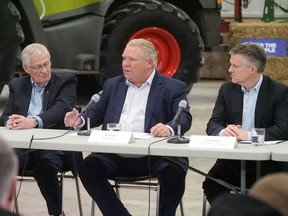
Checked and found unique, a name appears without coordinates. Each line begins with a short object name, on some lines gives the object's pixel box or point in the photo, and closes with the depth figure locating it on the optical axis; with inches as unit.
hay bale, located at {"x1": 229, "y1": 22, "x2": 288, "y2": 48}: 664.9
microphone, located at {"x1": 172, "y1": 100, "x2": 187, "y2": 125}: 243.9
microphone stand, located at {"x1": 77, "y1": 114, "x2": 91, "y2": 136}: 256.1
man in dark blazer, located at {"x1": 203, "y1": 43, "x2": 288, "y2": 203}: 255.1
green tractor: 483.1
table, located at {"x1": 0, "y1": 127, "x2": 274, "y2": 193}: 225.3
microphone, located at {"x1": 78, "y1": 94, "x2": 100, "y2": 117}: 246.6
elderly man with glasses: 269.9
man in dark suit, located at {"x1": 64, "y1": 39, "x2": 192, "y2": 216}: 255.3
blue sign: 672.2
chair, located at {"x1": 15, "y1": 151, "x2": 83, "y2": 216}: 269.9
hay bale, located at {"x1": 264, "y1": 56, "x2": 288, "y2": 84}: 667.9
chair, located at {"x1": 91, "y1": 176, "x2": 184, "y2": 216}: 257.5
